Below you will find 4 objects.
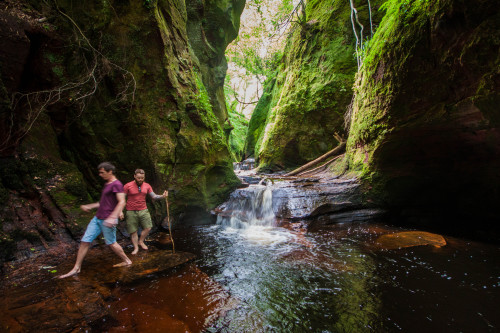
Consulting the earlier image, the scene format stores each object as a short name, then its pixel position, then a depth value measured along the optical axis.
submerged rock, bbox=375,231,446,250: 5.08
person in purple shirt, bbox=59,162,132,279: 3.80
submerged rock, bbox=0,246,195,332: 2.42
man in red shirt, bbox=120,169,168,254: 5.01
